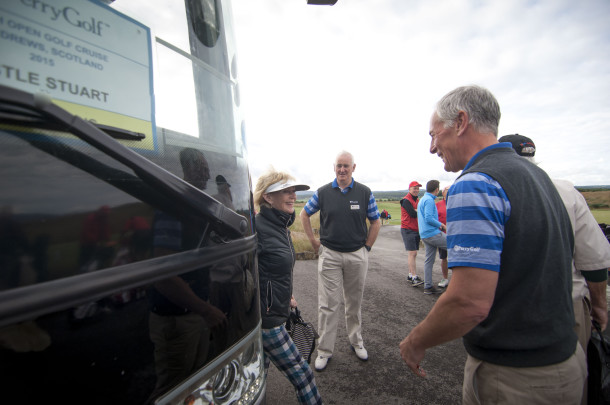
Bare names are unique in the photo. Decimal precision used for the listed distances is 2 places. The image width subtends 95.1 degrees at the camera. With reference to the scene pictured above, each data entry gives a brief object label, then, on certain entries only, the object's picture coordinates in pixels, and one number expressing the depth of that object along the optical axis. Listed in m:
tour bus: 0.62
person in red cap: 5.39
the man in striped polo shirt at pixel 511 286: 1.10
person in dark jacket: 1.81
